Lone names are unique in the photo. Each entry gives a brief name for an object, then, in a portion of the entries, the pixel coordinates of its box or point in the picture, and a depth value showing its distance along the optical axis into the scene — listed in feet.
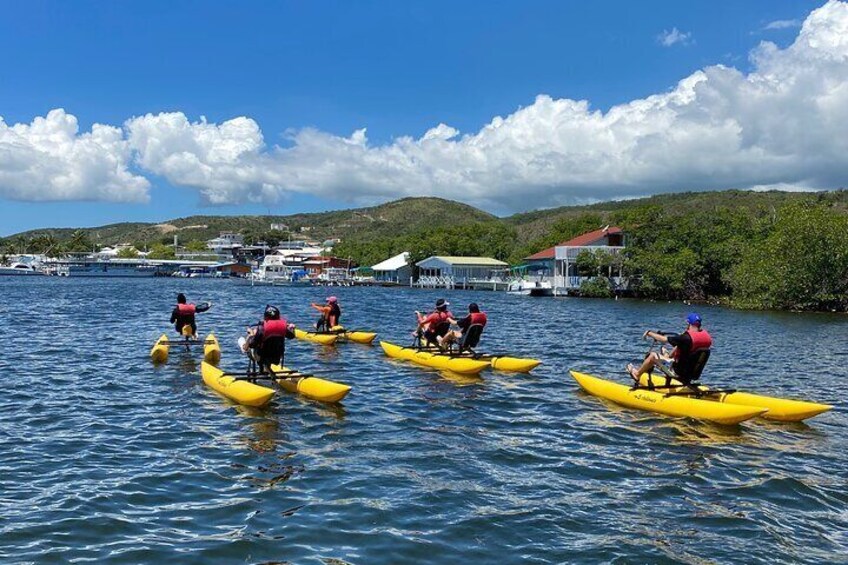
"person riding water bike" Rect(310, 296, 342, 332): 99.25
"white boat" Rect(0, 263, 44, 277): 483.72
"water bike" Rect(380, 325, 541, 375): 69.00
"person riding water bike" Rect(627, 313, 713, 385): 51.42
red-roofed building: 276.41
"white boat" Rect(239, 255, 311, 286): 414.41
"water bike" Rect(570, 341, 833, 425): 48.03
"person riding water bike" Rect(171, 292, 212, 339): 80.48
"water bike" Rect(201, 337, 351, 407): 51.06
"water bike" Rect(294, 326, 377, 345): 95.86
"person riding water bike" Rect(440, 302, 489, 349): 71.26
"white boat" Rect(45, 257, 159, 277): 474.70
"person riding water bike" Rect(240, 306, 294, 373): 55.98
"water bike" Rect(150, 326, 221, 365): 73.15
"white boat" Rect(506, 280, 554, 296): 277.64
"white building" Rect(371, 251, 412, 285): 404.98
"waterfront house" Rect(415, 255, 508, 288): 355.97
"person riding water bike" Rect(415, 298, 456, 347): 75.72
